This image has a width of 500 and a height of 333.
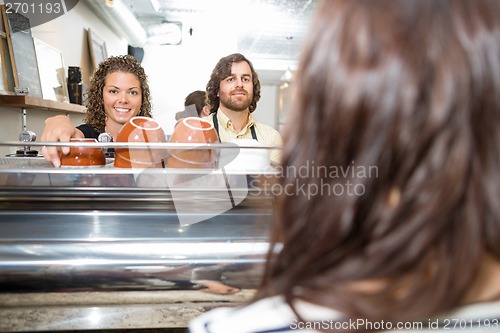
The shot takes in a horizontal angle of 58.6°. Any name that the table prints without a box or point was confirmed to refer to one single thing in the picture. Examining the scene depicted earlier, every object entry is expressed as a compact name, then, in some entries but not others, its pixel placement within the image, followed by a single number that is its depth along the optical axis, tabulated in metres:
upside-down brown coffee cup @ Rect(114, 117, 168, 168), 0.88
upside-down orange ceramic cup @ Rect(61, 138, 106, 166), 0.93
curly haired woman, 2.25
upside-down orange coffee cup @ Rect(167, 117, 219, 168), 0.88
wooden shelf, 3.20
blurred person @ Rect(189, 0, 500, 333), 0.36
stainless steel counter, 0.61
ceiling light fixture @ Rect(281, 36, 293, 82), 9.27
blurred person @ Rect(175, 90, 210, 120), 3.83
